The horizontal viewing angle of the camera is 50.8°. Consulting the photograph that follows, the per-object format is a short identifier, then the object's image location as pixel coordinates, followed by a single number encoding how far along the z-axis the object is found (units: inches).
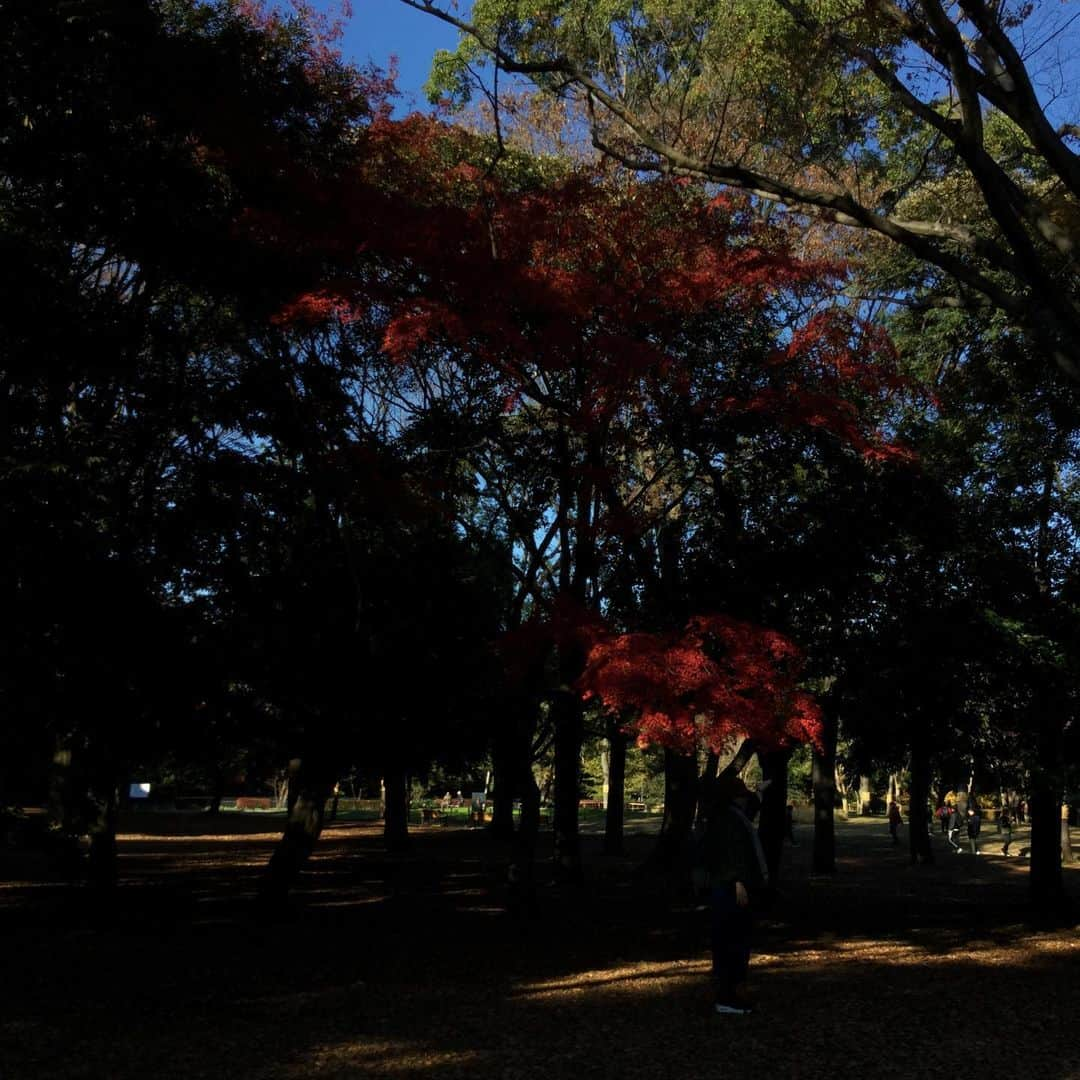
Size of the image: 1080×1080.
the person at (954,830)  1342.0
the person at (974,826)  1269.7
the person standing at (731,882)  313.4
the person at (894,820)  1411.2
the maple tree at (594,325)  484.4
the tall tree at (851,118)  323.6
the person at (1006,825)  1344.7
